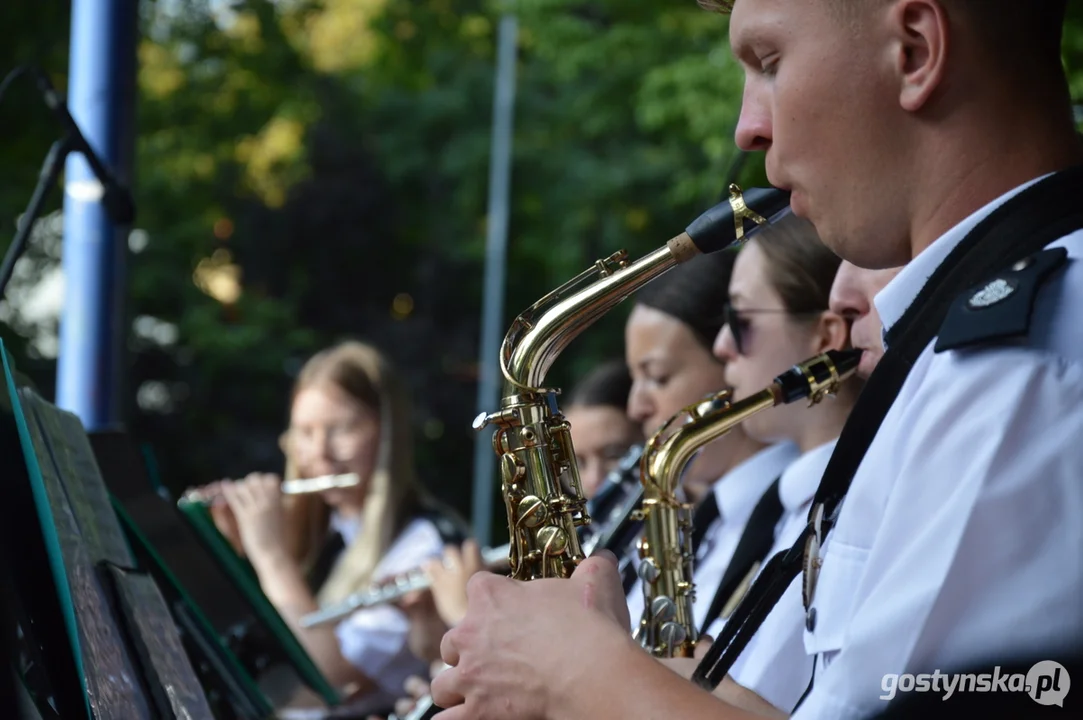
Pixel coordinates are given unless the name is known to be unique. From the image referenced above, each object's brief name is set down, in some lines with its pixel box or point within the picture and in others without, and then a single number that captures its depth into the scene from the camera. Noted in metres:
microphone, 3.27
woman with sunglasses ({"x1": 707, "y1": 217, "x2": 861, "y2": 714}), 3.12
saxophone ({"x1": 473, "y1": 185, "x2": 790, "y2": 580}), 2.02
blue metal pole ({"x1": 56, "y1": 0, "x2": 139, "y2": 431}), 4.23
